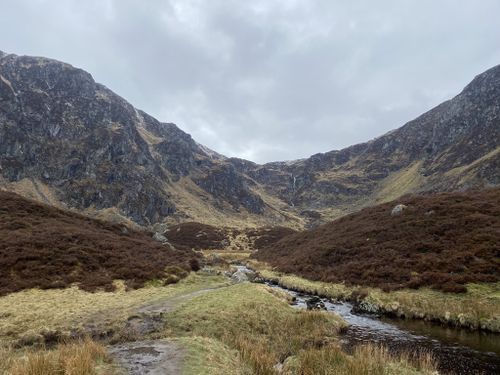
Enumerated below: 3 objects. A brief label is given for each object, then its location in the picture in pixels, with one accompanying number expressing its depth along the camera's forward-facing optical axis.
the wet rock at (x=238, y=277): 47.70
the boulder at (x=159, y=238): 68.66
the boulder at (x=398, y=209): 56.79
